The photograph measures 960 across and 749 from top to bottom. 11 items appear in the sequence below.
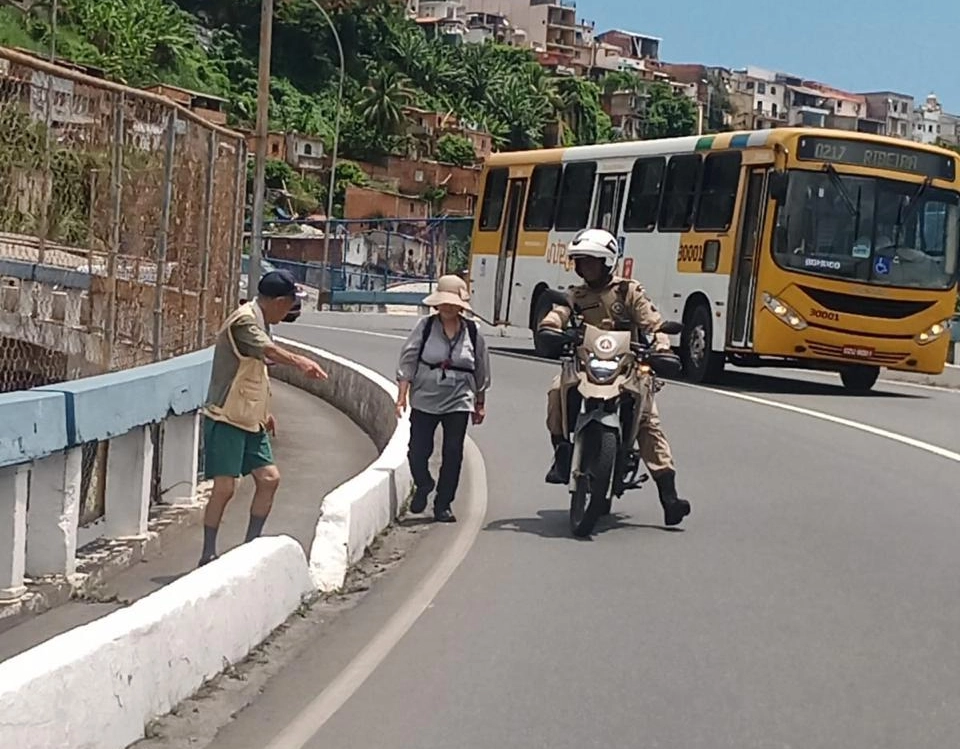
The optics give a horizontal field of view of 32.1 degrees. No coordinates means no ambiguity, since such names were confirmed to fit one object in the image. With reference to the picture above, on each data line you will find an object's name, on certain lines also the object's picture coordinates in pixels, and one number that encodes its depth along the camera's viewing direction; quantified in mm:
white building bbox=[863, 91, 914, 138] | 193125
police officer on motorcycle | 10031
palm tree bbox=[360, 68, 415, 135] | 108062
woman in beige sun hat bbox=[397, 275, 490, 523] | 10727
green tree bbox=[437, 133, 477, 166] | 110562
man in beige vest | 8953
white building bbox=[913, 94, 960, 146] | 195750
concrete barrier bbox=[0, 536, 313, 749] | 4906
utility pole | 31891
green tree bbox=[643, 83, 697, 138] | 140250
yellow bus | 20672
